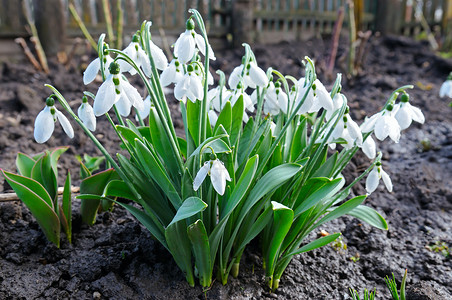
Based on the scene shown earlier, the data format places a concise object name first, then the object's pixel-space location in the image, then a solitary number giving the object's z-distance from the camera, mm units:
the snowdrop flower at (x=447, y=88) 625
